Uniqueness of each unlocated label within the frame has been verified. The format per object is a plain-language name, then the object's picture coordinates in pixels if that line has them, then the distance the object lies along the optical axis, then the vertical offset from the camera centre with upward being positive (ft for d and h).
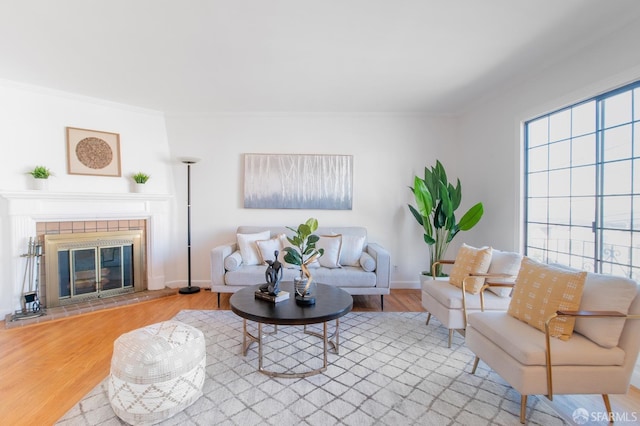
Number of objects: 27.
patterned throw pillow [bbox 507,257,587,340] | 5.49 -1.83
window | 6.87 +0.70
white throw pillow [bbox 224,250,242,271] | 10.91 -2.17
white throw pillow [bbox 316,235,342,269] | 11.55 -1.76
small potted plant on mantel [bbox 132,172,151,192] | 12.39 +1.25
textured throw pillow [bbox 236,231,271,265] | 11.62 -1.74
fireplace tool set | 9.85 -2.77
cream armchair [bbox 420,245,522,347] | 7.90 -2.53
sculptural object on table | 7.56 -1.86
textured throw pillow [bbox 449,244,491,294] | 8.23 -1.77
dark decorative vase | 7.41 -2.38
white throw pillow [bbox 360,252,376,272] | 11.12 -2.24
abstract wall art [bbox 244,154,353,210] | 13.73 +1.37
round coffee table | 6.45 -2.54
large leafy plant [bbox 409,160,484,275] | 11.09 -0.01
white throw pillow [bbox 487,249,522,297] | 8.09 -1.73
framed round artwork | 11.27 +2.34
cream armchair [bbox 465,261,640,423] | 5.10 -2.70
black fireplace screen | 11.09 -2.62
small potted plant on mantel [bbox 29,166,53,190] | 10.24 +1.18
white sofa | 10.87 -2.62
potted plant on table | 7.36 -1.34
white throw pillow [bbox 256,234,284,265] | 11.65 -1.70
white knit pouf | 5.17 -3.25
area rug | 5.38 -4.07
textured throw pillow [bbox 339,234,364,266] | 12.10 -1.88
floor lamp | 12.79 -1.16
